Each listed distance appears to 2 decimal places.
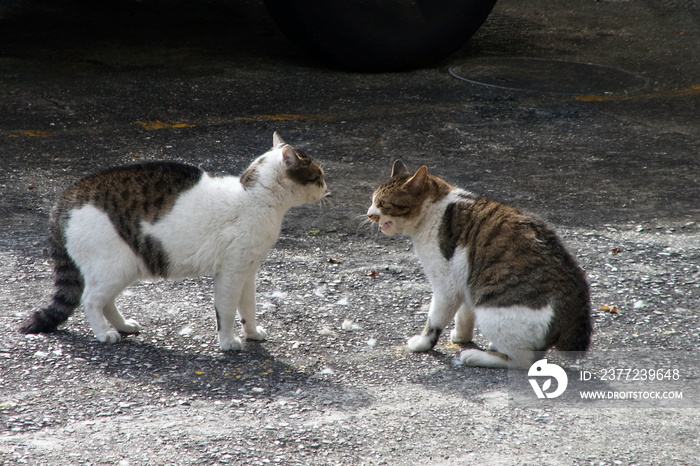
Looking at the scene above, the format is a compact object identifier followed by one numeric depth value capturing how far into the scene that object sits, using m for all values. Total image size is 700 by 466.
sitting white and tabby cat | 8.16
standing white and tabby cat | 8.66
